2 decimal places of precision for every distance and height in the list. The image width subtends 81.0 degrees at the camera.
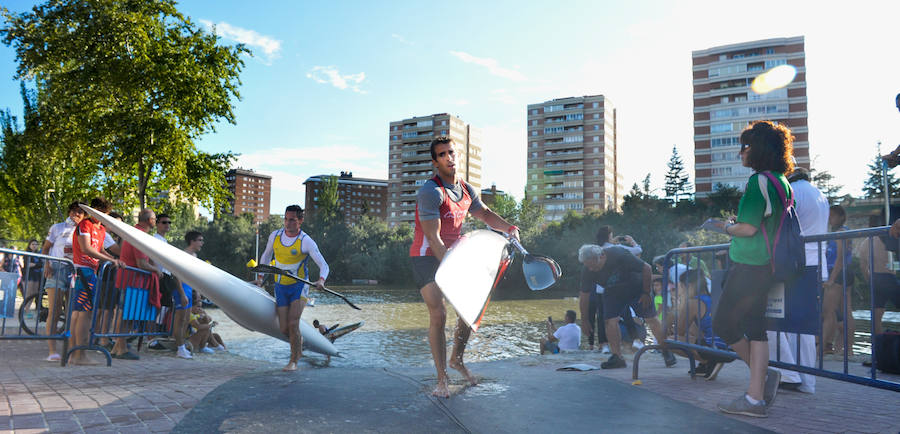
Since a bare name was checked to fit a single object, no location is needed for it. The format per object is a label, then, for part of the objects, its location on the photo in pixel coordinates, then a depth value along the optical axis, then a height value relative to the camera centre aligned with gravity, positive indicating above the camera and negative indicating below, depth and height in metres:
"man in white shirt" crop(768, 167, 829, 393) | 4.26 +0.11
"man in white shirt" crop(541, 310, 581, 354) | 9.29 -1.49
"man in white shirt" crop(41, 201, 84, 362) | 6.74 -0.08
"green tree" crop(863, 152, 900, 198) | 61.84 +9.59
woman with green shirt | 3.61 -0.15
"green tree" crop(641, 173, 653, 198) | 68.55 +9.47
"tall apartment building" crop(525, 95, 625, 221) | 111.75 +22.31
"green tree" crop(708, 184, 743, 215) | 58.46 +6.87
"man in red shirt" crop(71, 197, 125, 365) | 6.29 -0.22
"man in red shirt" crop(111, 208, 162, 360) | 6.61 -0.22
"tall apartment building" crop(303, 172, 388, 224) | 168.88 +19.58
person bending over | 6.18 -0.26
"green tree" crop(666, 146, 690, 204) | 77.81 +11.85
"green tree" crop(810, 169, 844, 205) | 62.69 +9.58
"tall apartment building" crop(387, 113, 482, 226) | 125.62 +24.12
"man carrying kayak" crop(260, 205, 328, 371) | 6.14 -0.14
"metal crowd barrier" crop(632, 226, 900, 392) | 3.39 -0.42
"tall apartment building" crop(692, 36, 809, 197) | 73.38 +22.44
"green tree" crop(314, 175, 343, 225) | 72.31 +7.72
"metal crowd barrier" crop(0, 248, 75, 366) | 6.00 -0.45
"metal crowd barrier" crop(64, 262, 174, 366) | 6.49 -0.67
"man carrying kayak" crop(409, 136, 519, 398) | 4.15 +0.18
